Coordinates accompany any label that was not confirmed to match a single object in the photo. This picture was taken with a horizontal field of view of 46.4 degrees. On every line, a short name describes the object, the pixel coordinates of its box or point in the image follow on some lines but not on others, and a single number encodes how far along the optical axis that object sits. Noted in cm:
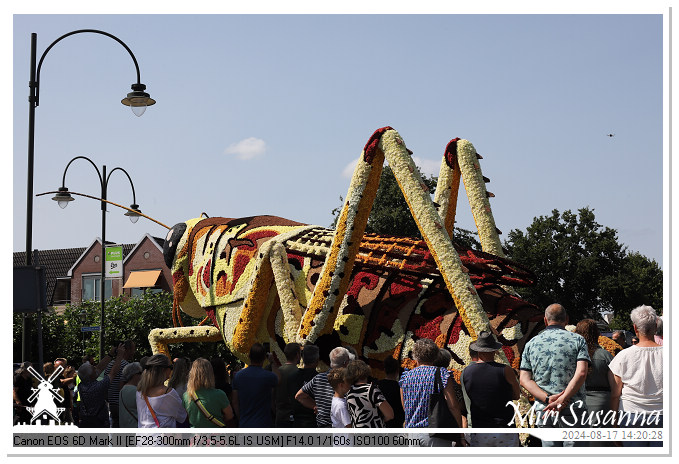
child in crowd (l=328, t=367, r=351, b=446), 632
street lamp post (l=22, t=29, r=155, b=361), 1064
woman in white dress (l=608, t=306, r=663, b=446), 617
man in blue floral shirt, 611
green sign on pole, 2156
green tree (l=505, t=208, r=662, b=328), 3778
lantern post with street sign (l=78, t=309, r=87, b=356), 2856
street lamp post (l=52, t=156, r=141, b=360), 1956
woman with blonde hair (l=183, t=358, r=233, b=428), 670
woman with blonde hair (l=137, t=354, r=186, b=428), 657
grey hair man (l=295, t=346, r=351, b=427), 669
